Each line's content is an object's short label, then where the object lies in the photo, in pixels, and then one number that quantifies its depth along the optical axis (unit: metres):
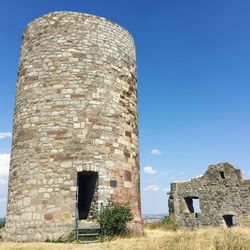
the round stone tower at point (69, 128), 8.96
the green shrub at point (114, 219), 8.64
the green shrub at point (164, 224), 18.50
